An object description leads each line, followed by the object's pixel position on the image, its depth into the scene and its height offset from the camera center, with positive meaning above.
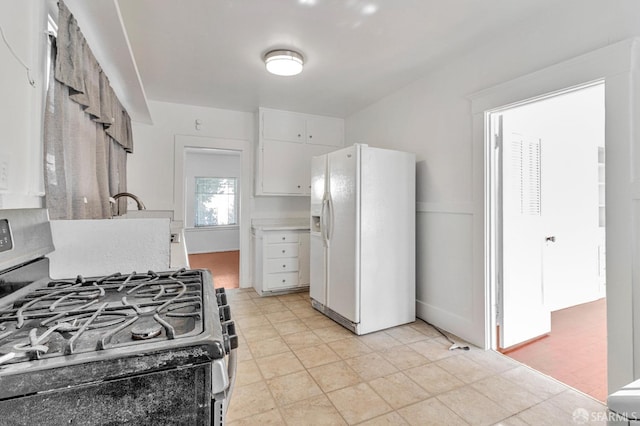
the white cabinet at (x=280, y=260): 3.81 -0.57
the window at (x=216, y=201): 7.43 +0.36
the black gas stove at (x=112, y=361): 0.52 -0.27
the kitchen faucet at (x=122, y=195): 2.32 +0.15
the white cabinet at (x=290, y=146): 4.02 +0.96
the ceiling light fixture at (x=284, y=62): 2.44 +1.26
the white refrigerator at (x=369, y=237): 2.71 -0.21
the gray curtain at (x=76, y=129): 1.48 +0.52
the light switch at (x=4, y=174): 1.05 +0.14
